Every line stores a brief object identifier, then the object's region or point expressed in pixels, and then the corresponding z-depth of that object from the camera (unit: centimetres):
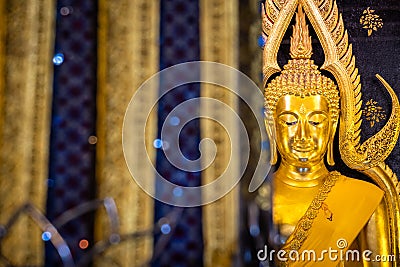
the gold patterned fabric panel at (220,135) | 294
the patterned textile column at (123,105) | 300
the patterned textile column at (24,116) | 300
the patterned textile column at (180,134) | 307
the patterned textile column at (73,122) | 313
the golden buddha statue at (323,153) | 282
